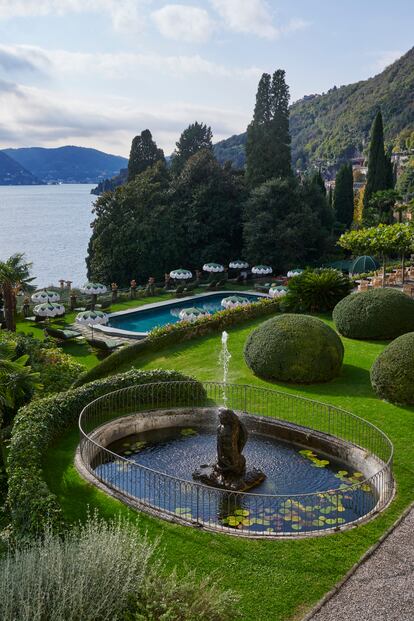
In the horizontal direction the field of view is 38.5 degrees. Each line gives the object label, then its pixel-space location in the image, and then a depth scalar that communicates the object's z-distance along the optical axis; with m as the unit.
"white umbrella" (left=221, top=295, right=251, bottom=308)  29.78
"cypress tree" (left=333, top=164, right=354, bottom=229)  64.25
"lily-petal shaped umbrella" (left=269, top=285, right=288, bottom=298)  34.59
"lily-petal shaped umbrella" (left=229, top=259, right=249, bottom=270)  46.38
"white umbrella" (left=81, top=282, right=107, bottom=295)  35.66
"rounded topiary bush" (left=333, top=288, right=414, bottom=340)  23.11
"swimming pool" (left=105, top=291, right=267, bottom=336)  34.22
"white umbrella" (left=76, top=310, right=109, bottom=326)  28.16
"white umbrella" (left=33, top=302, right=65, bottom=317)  30.09
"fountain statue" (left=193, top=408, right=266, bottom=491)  13.41
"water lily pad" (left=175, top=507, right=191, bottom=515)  12.08
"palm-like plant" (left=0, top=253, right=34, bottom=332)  28.03
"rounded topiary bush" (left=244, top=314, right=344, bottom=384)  19.38
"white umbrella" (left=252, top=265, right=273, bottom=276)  44.00
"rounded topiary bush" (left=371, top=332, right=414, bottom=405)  16.92
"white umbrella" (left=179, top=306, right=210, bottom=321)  28.47
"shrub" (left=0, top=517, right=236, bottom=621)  7.32
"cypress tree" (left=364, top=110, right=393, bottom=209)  59.69
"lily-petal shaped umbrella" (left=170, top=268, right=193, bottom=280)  42.84
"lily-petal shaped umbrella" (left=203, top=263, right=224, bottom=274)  45.44
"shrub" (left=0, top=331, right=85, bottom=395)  19.17
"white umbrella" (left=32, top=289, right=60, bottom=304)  33.12
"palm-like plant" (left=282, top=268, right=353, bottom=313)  28.33
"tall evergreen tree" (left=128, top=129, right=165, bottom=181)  56.38
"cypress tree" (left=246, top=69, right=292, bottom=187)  50.34
